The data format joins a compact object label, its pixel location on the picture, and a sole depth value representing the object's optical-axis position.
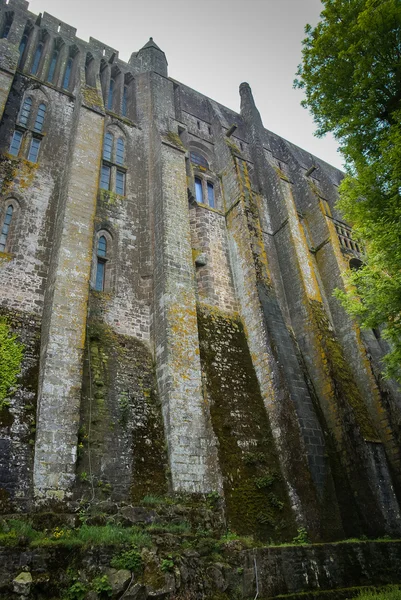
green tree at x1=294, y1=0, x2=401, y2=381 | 9.68
